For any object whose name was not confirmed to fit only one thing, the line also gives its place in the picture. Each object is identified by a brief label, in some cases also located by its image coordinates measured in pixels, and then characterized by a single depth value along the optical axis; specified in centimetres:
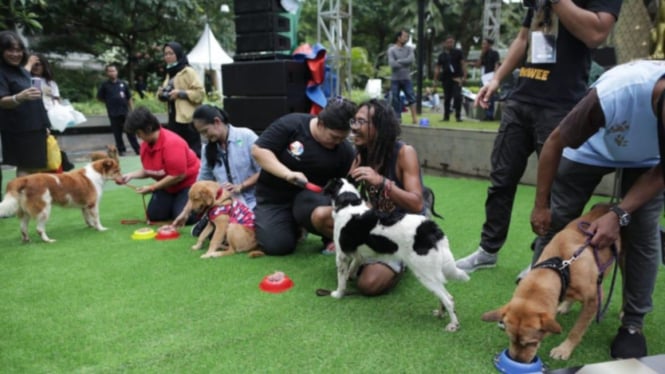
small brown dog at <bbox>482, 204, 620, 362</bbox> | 202
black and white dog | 264
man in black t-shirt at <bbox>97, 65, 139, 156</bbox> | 1066
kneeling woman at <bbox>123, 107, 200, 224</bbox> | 485
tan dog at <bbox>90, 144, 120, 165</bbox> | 554
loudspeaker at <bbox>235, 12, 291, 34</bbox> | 668
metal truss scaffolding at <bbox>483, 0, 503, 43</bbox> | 1482
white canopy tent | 1967
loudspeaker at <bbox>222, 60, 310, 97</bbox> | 659
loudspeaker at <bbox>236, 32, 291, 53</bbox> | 674
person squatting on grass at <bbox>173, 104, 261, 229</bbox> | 448
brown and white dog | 439
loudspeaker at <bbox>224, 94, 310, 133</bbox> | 670
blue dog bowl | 214
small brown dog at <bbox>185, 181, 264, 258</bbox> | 416
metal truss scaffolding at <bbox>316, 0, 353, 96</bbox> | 1115
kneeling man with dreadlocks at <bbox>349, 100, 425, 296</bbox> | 303
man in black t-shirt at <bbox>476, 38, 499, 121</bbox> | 1082
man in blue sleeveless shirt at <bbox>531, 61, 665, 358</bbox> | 199
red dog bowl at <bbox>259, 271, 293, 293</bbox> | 329
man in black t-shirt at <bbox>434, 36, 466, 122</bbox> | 1102
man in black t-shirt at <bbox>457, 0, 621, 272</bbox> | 252
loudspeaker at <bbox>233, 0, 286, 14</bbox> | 659
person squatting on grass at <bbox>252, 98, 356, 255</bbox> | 358
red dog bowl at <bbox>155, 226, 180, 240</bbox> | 465
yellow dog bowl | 465
